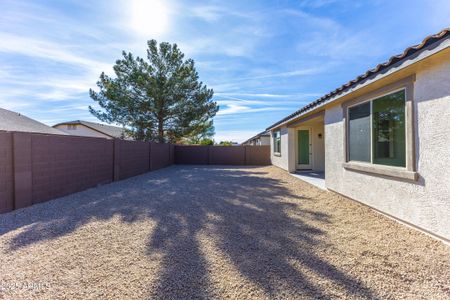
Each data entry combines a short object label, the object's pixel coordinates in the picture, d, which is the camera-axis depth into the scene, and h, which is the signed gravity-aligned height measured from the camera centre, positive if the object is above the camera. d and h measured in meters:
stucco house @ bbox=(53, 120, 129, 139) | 24.53 +2.36
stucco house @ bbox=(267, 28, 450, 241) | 3.20 +0.19
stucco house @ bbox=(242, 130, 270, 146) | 21.72 +1.02
